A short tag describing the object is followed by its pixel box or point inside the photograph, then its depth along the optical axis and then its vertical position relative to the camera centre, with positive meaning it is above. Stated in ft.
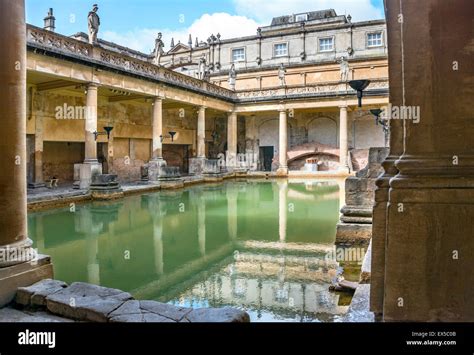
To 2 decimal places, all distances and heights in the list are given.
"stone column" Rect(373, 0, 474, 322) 8.95 -0.27
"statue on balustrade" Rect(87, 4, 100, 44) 54.54 +20.31
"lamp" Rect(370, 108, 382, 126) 50.86 +7.40
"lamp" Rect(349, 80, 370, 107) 34.37 +7.38
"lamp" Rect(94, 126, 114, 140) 54.08 +6.33
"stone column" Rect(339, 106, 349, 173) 89.92 +6.58
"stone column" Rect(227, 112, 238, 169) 97.04 +7.17
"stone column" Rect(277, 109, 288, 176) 94.32 +6.96
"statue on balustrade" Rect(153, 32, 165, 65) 73.22 +22.79
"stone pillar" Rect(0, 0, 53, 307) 12.08 +0.63
